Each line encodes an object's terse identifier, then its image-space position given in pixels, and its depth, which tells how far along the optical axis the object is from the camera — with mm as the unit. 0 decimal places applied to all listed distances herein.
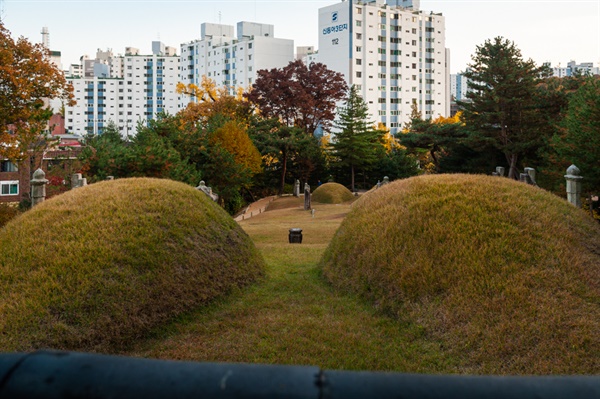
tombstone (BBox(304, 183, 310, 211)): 32219
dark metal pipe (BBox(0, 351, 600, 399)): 1405
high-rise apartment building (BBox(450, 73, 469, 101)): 181250
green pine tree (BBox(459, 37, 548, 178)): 34031
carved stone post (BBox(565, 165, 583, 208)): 12320
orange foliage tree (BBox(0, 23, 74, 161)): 18656
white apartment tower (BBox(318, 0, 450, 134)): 78750
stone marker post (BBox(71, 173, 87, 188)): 18636
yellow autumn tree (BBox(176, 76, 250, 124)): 49812
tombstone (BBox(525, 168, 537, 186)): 17516
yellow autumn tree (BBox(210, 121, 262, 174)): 38250
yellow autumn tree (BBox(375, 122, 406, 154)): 50834
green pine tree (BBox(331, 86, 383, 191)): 44750
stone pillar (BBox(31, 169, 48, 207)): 13346
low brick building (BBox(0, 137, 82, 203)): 25125
